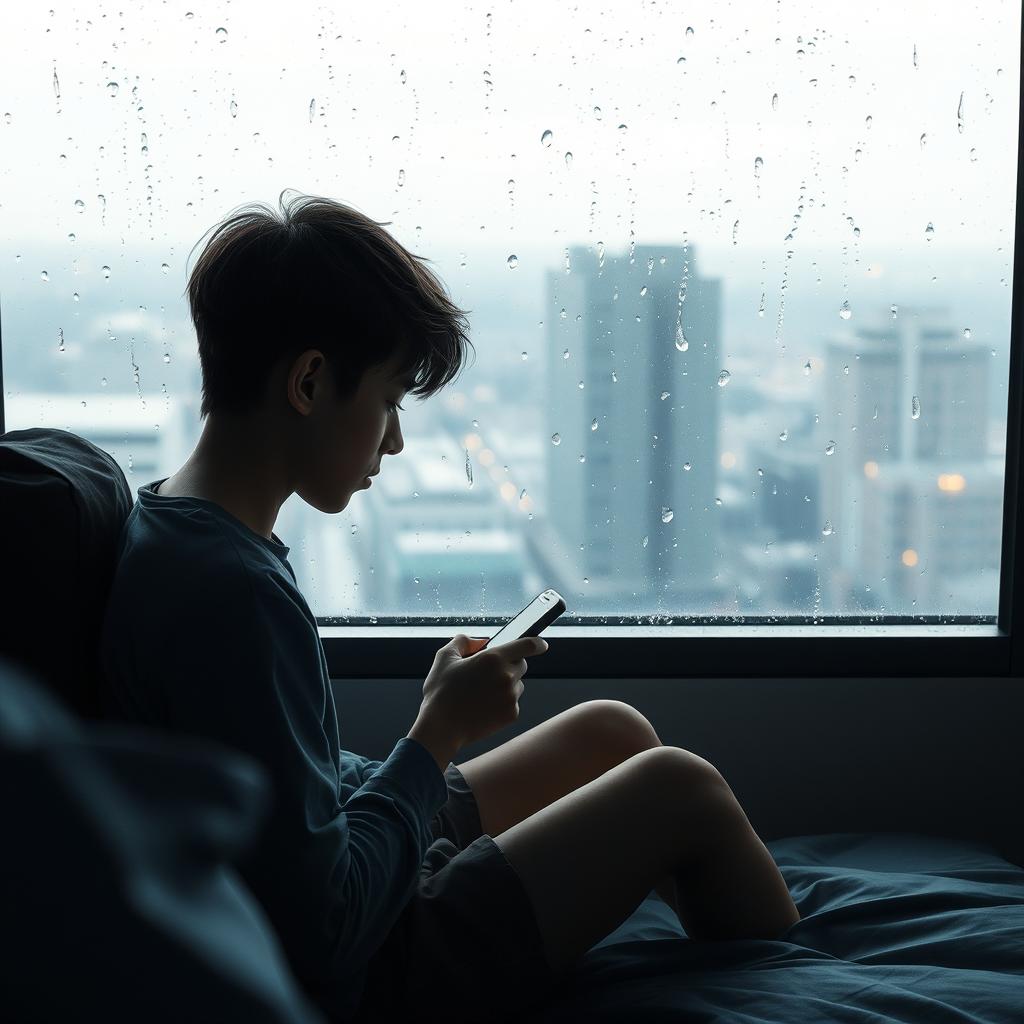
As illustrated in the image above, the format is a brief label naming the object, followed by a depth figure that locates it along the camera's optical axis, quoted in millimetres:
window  1407
